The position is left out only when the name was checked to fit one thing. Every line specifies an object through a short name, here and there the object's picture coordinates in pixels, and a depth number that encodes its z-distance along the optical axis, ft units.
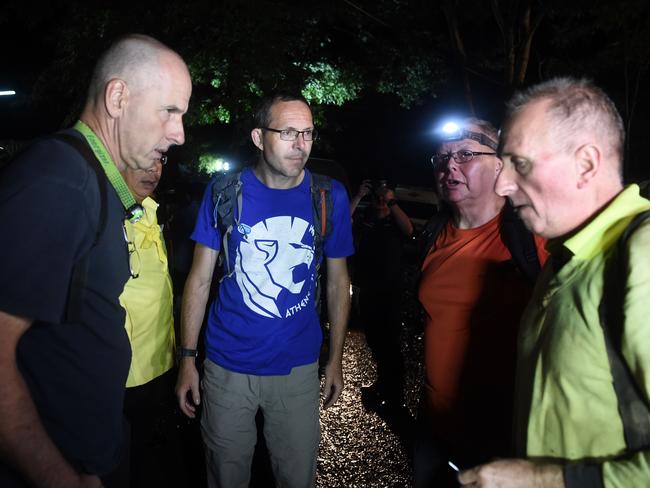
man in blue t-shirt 9.27
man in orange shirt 7.88
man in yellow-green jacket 4.03
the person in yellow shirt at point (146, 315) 8.83
